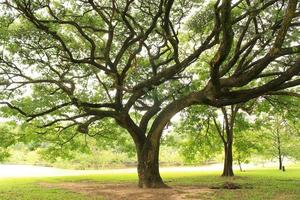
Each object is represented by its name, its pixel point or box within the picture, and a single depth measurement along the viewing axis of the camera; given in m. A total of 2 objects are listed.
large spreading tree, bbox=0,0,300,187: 15.91
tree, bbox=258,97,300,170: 37.86
